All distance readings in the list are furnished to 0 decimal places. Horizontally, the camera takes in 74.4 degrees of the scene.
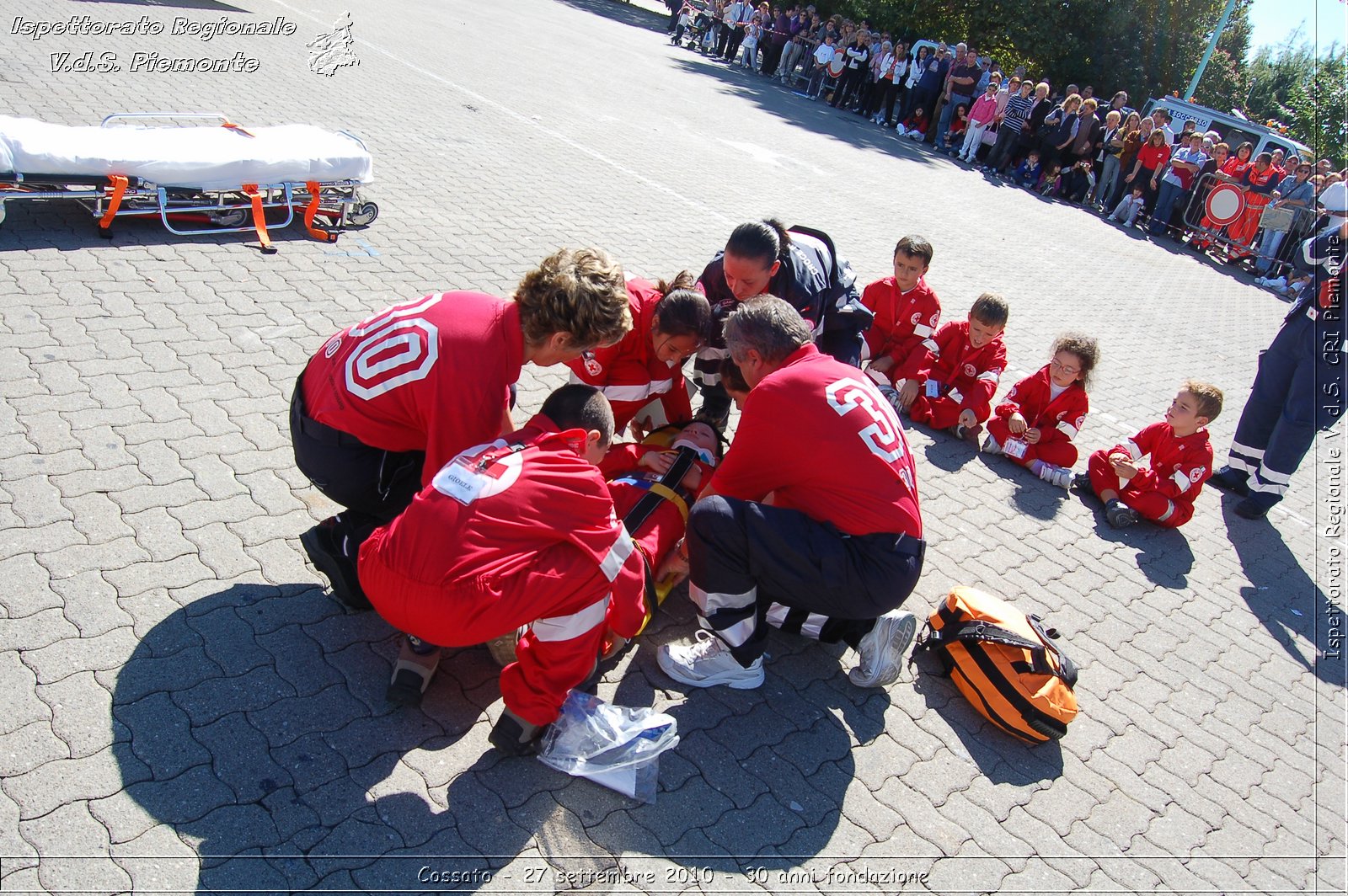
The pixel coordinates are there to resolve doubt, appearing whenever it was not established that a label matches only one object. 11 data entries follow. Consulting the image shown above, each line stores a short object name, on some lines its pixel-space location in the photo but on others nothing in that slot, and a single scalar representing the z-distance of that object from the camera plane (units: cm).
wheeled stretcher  538
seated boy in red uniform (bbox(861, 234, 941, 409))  596
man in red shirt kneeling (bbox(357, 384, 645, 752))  255
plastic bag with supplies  281
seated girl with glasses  555
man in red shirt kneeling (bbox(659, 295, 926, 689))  313
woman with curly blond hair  284
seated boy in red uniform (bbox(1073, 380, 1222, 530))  529
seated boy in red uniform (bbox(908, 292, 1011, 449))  579
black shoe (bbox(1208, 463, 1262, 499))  641
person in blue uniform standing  578
